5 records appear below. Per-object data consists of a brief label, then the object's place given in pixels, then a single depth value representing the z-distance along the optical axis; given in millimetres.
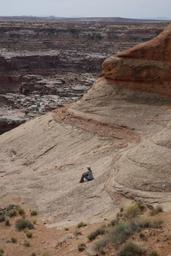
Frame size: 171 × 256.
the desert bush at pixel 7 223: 20412
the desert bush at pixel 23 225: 19703
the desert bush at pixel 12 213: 21486
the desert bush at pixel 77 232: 17256
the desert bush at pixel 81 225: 18219
